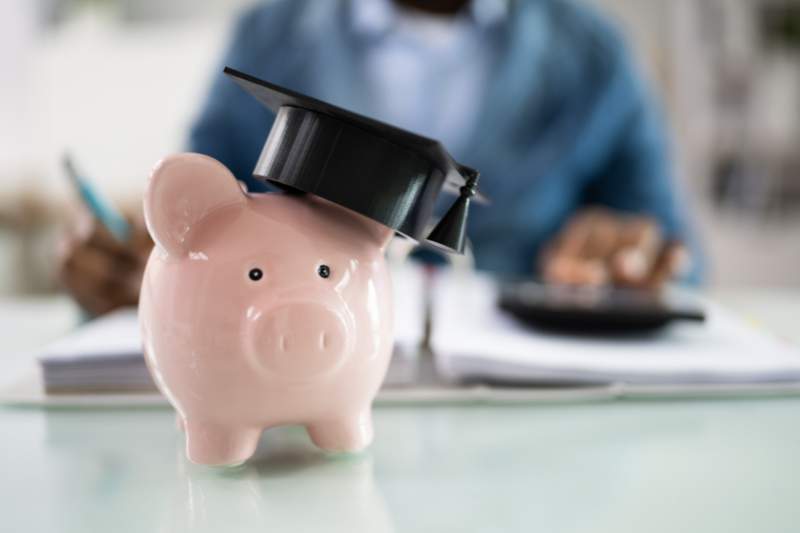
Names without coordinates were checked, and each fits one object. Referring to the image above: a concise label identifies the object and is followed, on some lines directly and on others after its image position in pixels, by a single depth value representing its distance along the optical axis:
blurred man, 1.36
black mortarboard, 0.32
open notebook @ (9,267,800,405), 0.49
